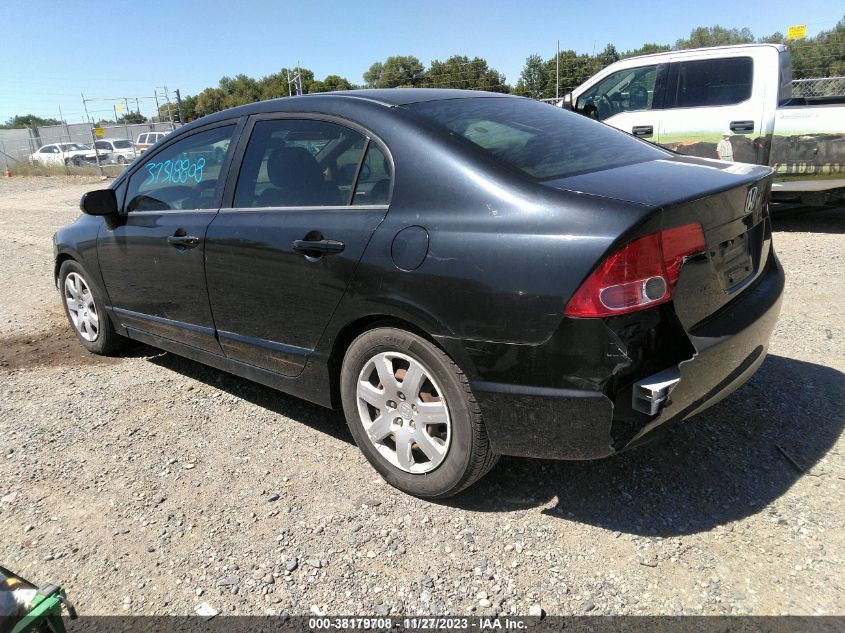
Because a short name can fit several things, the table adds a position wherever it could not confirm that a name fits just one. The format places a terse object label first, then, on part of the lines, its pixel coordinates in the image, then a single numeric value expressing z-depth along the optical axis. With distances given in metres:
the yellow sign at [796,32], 14.70
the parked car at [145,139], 29.92
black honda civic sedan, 2.21
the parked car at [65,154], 28.50
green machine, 1.63
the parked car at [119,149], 30.06
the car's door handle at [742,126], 7.22
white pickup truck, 6.97
